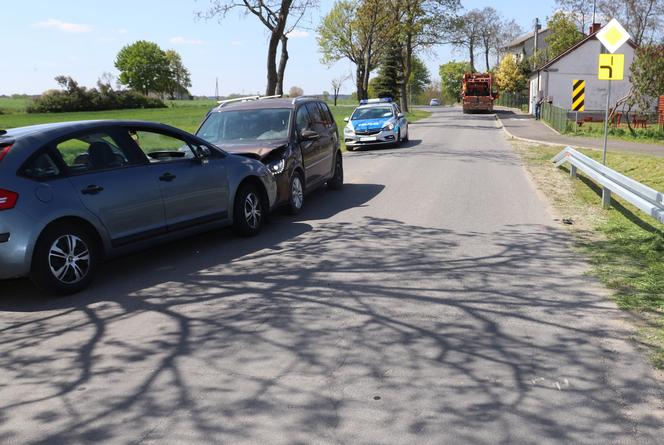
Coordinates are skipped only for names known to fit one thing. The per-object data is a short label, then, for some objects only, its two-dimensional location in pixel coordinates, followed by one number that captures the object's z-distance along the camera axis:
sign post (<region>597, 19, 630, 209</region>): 12.98
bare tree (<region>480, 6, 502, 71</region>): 105.75
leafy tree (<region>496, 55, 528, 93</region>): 84.56
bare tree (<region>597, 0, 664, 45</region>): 62.22
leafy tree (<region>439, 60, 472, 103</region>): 133.50
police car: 23.12
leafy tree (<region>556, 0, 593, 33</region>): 66.62
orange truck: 57.88
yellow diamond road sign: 12.95
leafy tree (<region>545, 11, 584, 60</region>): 70.00
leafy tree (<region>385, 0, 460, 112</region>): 53.02
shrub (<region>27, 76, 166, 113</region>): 76.94
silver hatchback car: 5.82
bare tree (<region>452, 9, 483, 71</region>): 100.44
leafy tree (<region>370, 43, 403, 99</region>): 71.62
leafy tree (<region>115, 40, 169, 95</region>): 141.88
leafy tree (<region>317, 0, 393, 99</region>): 60.75
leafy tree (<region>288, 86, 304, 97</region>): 96.56
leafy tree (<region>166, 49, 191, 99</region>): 147.25
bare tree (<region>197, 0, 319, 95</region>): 26.20
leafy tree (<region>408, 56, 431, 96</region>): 142.52
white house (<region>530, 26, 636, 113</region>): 54.56
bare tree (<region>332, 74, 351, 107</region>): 106.81
